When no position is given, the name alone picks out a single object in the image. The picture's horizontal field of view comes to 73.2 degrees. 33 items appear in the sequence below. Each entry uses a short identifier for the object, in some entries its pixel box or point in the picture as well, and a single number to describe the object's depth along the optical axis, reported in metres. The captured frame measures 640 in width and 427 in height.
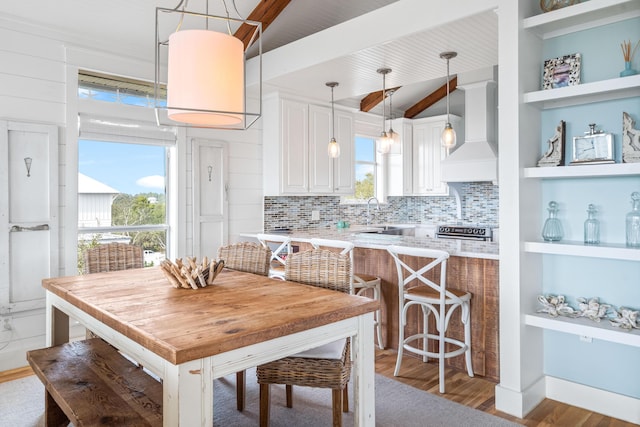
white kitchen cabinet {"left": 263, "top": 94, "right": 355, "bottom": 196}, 4.79
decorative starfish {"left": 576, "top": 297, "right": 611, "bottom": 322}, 2.44
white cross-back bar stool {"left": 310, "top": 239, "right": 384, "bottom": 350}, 3.36
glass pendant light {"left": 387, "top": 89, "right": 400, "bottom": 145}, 4.38
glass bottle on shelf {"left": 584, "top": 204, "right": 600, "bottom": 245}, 2.47
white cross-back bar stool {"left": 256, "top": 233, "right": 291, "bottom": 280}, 3.76
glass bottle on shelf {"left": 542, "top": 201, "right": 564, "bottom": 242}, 2.61
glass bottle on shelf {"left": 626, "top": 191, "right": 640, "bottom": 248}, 2.32
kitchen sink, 5.88
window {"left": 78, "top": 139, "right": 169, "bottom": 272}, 3.77
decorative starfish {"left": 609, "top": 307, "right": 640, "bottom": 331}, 2.28
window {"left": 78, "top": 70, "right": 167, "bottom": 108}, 3.75
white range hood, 5.05
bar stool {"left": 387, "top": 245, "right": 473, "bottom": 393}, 2.83
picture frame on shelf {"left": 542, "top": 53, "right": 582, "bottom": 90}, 2.53
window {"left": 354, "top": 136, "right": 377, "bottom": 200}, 6.37
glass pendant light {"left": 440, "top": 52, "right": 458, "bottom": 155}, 4.04
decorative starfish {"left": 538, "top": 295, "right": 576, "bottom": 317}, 2.55
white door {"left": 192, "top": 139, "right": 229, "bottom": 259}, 4.39
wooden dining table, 1.37
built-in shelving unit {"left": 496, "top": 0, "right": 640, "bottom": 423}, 2.40
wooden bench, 1.58
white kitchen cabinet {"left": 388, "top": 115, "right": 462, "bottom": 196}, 6.30
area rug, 2.41
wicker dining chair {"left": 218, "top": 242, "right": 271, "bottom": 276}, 2.96
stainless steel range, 5.46
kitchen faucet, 6.35
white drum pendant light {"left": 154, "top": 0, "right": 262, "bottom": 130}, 1.88
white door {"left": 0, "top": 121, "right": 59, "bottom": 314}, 3.27
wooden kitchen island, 3.00
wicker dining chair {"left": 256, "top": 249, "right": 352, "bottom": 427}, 2.00
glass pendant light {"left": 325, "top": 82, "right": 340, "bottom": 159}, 4.52
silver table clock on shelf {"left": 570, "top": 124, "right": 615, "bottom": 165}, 2.41
